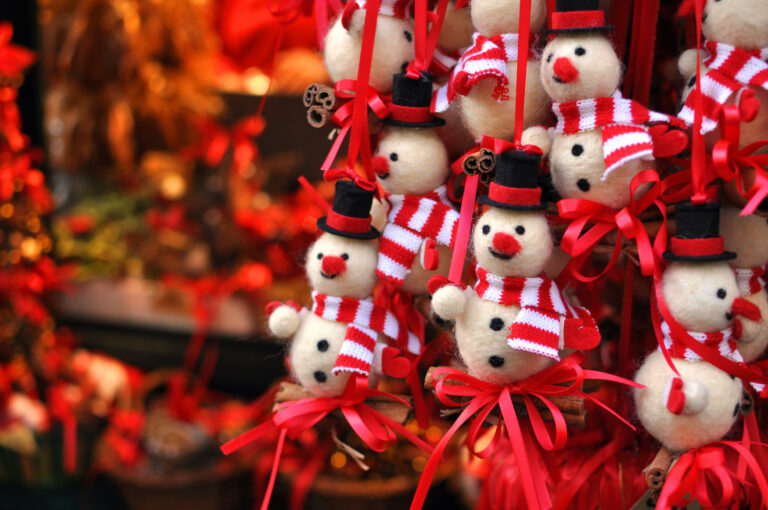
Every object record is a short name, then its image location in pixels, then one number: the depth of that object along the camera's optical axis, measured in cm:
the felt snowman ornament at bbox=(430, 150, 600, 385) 82
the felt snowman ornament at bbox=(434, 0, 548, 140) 83
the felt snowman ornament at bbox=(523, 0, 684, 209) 82
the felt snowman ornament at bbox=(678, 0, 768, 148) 83
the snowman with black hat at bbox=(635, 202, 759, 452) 83
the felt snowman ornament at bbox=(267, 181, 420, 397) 86
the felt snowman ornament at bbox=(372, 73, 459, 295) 86
